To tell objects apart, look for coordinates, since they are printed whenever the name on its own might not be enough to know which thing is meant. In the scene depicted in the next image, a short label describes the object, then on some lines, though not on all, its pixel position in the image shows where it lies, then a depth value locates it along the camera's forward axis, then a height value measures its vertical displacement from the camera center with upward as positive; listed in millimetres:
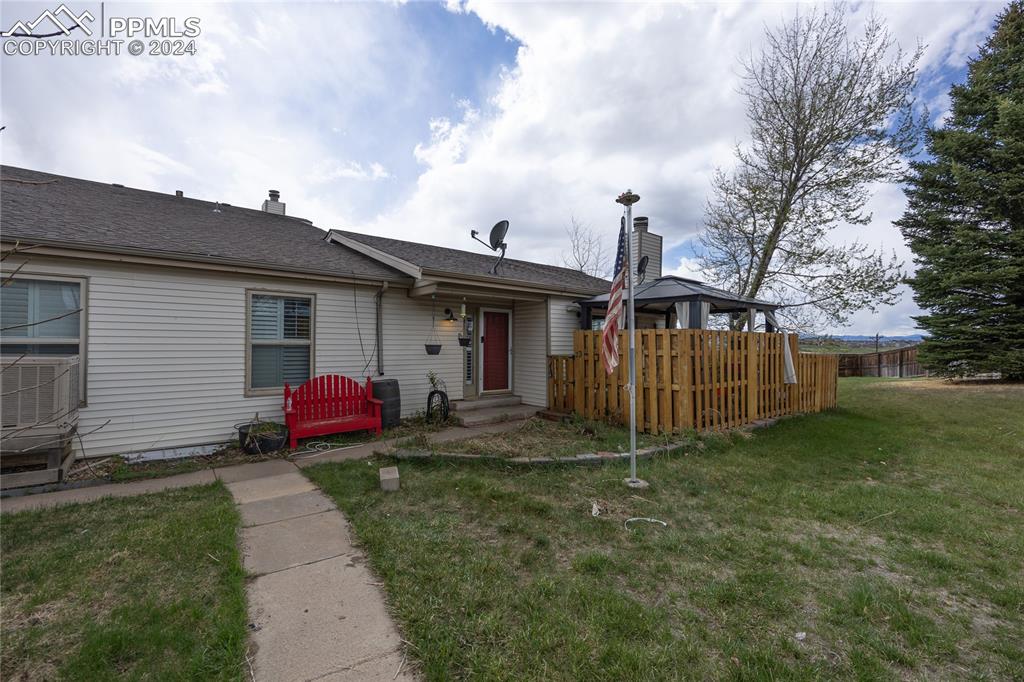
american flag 4293 +364
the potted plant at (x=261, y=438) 5297 -1174
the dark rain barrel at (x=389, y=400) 6488 -818
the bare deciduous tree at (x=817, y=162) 11758 +5772
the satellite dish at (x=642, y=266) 7758 +1602
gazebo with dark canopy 6664 +837
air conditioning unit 3873 -614
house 4723 +579
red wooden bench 5562 -866
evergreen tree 11508 +3964
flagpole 4062 +287
